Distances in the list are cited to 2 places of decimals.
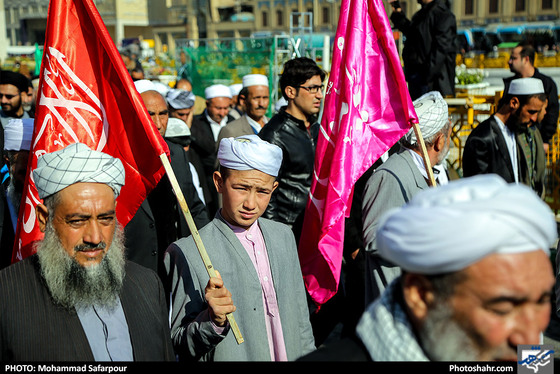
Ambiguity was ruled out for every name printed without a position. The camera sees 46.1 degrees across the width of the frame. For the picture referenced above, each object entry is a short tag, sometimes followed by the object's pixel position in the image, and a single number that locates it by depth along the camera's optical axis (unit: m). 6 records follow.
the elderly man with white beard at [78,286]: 2.16
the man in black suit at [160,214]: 3.96
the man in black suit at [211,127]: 7.18
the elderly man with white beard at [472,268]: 1.47
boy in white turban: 2.69
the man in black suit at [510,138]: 5.43
